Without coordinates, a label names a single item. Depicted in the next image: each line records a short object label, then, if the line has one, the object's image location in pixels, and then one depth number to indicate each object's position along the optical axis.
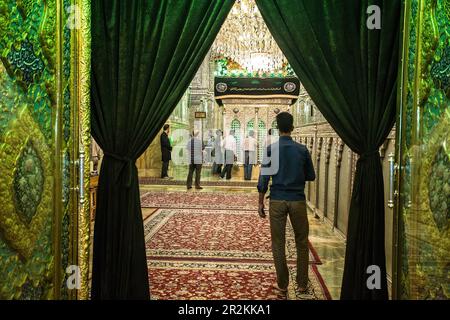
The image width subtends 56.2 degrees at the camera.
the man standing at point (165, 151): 10.40
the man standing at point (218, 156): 12.08
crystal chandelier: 6.59
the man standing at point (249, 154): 10.60
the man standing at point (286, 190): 3.11
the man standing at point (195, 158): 8.92
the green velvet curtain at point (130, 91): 2.60
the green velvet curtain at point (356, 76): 2.54
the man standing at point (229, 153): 11.15
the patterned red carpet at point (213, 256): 3.23
